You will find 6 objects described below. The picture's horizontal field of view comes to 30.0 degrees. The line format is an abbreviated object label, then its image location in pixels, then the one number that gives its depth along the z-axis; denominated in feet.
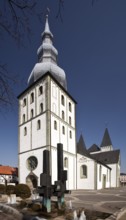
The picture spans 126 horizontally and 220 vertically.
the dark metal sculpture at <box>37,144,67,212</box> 35.91
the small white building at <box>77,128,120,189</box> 115.34
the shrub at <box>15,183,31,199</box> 61.41
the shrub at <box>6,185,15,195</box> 65.26
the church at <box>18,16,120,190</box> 96.27
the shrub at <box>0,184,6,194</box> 68.51
